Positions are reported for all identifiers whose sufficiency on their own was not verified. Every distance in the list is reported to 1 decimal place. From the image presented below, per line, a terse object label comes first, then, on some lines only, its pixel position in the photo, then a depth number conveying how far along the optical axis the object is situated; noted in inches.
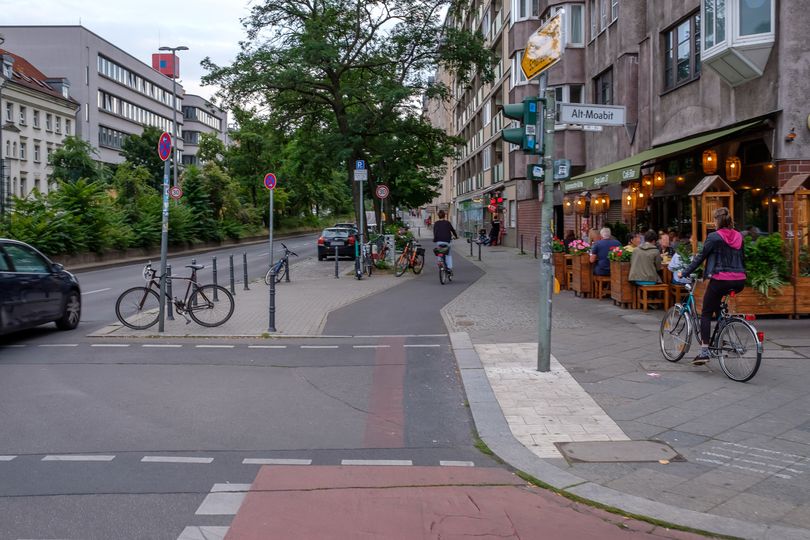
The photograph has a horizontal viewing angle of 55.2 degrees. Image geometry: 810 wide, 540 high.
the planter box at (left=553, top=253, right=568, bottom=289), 748.0
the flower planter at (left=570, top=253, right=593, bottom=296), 660.7
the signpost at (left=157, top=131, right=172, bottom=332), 466.3
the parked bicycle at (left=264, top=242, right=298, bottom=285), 818.8
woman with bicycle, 327.3
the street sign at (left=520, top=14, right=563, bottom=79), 324.8
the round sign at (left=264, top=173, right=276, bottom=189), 913.5
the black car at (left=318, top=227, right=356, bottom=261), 1285.7
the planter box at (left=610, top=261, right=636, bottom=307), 574.6
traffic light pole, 336.8
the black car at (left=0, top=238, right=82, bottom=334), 419.2
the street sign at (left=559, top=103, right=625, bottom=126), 342.0
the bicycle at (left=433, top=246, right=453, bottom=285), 824.3
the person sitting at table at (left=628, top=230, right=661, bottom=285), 548.1
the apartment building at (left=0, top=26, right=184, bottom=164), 2704.2
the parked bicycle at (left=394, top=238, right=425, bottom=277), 946.7
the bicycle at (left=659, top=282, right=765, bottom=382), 312.0
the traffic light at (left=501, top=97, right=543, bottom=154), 334.0
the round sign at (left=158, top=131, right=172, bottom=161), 489.7
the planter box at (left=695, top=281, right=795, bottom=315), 473.1
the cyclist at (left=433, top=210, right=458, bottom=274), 824.9
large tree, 938.1
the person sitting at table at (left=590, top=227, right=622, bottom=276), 627.8
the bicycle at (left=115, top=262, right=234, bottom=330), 489.4
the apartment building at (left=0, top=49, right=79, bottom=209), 2153.1
